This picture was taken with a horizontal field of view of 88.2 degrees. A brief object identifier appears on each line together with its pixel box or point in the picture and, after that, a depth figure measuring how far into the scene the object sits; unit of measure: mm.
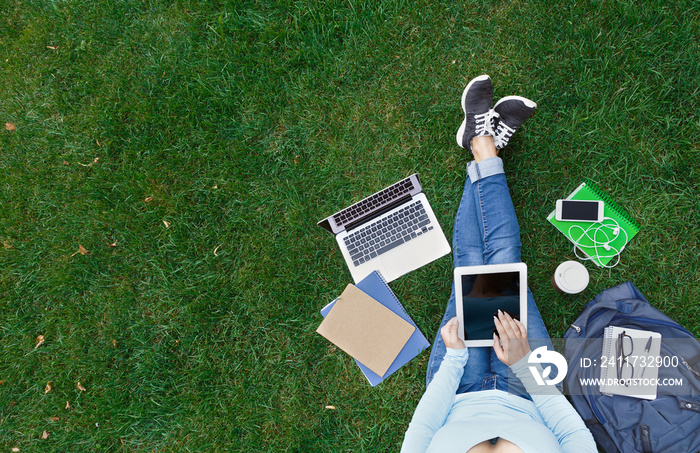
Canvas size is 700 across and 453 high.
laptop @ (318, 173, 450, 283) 3189
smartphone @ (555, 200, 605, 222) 3158
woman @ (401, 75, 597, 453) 2125
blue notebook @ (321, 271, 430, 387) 3209
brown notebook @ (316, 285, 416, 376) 3188
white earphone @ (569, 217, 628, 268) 3176
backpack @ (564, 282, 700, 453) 2578
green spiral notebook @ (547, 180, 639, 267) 3178
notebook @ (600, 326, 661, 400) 2674
